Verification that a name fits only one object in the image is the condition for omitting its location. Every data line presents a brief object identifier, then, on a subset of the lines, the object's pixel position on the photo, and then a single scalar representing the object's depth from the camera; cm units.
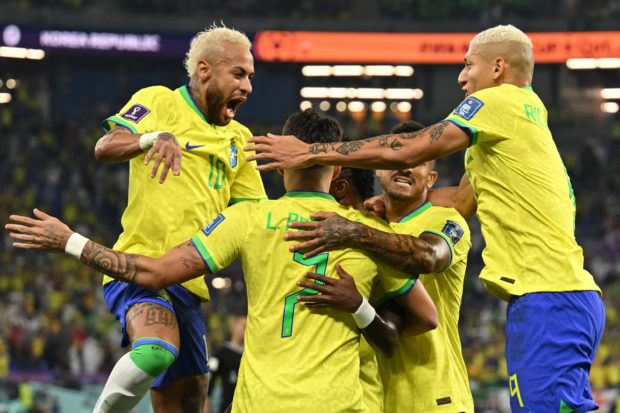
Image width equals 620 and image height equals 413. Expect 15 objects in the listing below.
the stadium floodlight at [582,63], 2700
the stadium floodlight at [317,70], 2845
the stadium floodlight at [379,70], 2852
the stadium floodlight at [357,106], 2923
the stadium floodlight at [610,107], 2934
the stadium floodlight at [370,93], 2927
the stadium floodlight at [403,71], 2875
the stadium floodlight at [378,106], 2930
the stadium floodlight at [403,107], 2927
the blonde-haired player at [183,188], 468
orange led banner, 2647
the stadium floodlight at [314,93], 2912
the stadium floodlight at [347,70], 2847
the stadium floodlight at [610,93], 2923
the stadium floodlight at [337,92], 2905
